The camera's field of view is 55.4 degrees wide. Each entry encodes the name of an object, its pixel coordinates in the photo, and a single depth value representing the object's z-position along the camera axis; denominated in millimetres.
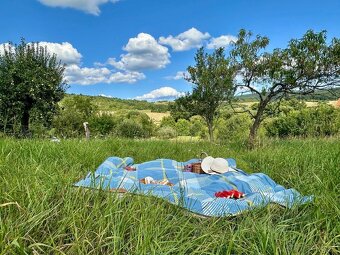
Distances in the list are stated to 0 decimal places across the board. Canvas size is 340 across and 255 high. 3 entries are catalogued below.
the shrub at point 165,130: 41962
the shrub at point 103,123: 39156
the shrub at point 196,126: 45350
